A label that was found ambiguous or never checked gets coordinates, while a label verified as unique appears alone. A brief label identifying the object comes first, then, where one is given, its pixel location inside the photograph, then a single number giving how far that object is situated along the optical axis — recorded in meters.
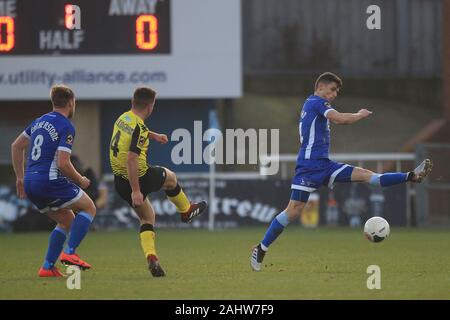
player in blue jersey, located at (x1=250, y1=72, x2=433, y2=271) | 12.27
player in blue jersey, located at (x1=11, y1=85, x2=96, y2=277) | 11.59
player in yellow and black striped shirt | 11.44
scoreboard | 22.86
